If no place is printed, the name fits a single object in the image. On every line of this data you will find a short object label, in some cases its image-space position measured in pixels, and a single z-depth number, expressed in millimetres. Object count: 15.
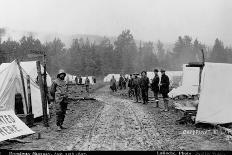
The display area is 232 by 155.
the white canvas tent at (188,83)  24138
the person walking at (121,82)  42294
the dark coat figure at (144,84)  21938
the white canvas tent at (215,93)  12773
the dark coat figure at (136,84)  24219
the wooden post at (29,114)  13039
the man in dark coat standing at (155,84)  19844
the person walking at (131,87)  27162
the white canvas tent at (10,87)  13477
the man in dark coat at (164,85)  17547
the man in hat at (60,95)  12391
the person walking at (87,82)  37984
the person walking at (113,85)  39241
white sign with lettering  9679
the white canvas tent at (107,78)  91688
